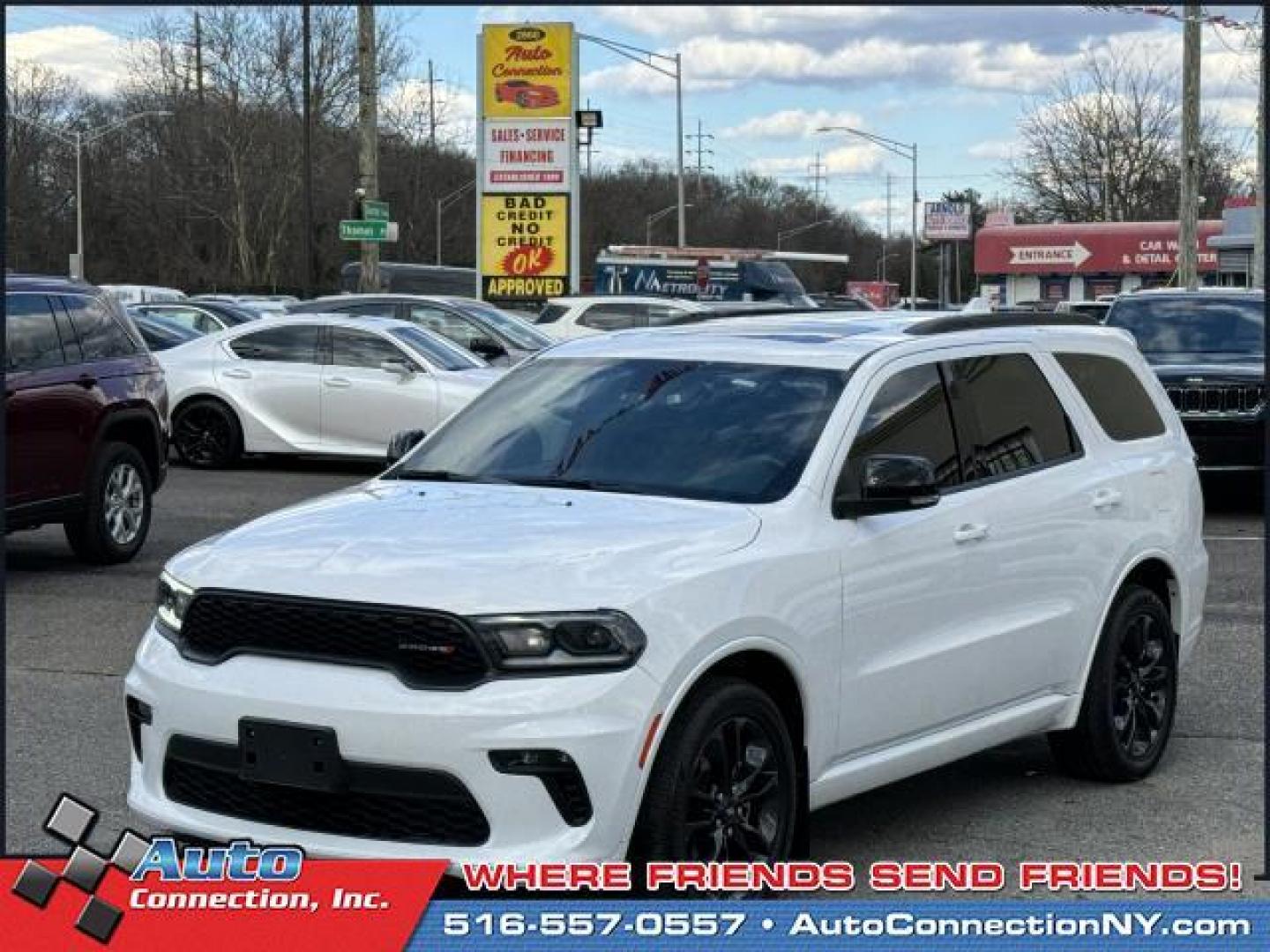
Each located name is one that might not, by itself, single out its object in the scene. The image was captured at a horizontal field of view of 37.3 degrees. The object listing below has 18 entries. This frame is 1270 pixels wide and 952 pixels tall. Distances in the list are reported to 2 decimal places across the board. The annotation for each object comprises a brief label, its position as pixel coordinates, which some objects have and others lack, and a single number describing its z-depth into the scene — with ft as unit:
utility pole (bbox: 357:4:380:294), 106.52
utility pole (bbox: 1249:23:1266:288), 114.38
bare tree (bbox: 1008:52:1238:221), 224.41
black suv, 48.49
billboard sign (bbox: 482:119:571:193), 108.17
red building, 215.10
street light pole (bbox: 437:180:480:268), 274.65
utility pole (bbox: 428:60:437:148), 255.91
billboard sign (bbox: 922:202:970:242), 178.70
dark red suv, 36.65
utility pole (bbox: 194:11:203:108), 213.66
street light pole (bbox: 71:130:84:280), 203.51
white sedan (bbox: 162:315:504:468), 57.98
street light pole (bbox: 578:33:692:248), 191.56
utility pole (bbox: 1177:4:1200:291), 102.68
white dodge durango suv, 15.29
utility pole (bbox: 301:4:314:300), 133.18
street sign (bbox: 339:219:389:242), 103.65
